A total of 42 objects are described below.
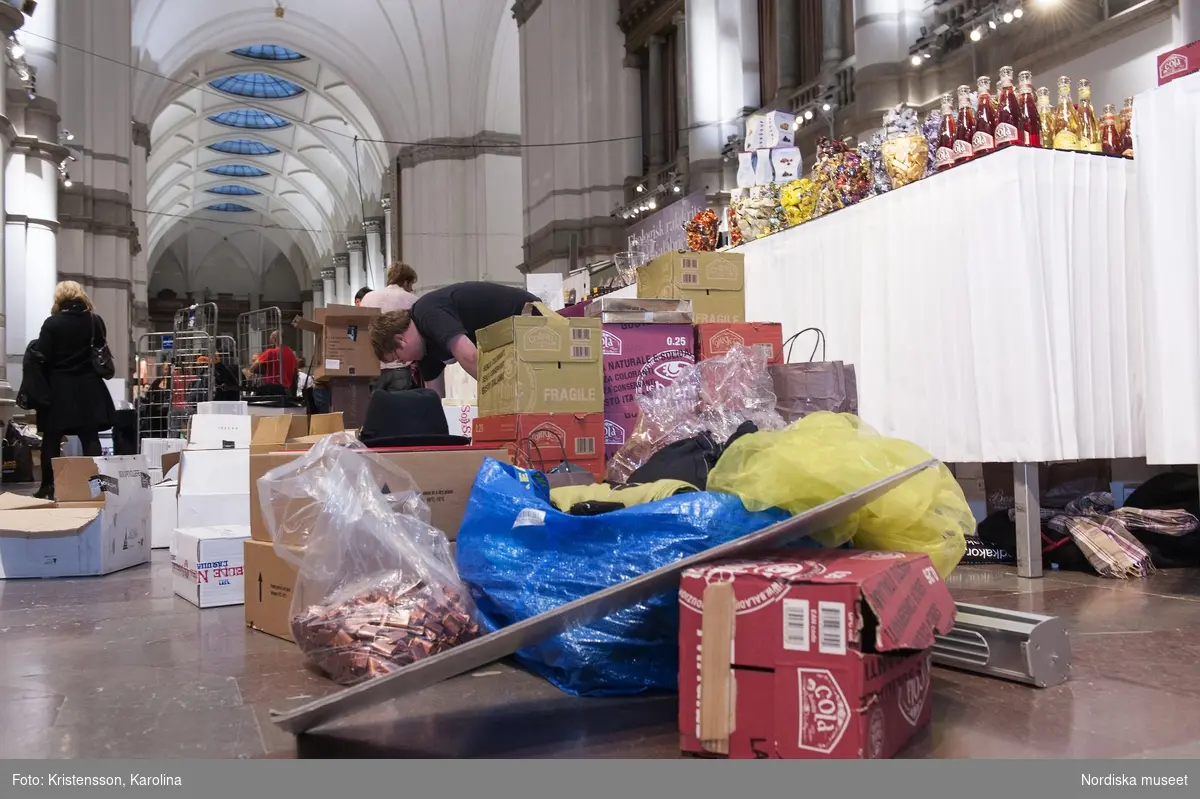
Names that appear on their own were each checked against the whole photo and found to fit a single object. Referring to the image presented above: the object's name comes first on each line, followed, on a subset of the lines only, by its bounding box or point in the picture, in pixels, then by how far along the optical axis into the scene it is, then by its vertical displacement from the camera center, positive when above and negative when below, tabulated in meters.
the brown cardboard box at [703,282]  4.33 +0.70
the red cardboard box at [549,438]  3.54 +0.00
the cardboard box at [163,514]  5.54 -0.40
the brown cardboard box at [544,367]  3.56 +0.27
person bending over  4.26 +0.54
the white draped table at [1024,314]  3.36 +0.42
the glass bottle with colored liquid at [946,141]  3.77 +1.15
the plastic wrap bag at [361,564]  2.25 -0.31
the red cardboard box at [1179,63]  3.16 +1.20
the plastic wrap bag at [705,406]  3.39 +0.10
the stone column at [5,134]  8.80 +3.06
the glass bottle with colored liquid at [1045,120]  3.79 +1.22
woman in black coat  6.09 +0.51
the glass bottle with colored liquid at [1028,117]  3.66 +1.20
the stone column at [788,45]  11.42 +4.61
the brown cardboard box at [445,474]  2.87 -0.10
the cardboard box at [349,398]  6.86 +0.31
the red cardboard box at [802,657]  1.54 -0.37
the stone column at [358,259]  33.62 +6.42
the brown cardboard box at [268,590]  2.85 -0.45
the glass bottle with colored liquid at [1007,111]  3.55 +1.21
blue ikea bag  2.10 -0.29
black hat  3.44 +0.09
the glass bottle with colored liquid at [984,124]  3.58 +1.18
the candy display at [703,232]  6.05 +1.29
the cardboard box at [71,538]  4.30 -0.41
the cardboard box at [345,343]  6.66 +0.69
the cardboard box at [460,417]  6.21 +0.14
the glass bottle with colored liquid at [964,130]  3.65 +1.17
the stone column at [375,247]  30.52 +6.15
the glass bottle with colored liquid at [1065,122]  3.73 +1.21
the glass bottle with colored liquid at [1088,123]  3.89 +1.23
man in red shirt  9.79 +0.79
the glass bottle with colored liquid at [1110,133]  3.84 +1.18
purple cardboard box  3.90 +0.28
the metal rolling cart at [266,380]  8.76 +0.68
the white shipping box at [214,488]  4.46 -0.21
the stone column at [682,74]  13.38 +5.13
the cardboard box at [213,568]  3.45 -0.45
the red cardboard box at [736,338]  4.02 +0.41
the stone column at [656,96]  14.62 +5.15
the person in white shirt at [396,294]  6.88 +1.06
